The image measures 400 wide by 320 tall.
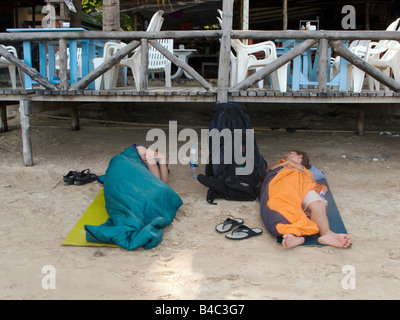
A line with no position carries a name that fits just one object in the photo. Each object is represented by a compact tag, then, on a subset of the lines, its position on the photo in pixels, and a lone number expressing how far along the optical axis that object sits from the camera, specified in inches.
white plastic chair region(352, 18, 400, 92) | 237.1
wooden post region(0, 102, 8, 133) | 310.0
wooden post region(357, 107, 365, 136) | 311.2
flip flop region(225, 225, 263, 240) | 159.8
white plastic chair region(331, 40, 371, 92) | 240.8
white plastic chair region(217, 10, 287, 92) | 239.0
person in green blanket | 199.3
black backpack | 195.0
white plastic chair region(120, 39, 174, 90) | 265.1
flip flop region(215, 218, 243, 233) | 166.4
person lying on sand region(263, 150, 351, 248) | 149.6
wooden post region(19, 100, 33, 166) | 235.6
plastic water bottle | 228.4
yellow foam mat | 154.8
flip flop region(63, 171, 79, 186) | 214.0
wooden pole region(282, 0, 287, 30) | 401.7
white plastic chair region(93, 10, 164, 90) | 243.6
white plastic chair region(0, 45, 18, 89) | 259.9
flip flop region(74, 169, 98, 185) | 213.6
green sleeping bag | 150.3
